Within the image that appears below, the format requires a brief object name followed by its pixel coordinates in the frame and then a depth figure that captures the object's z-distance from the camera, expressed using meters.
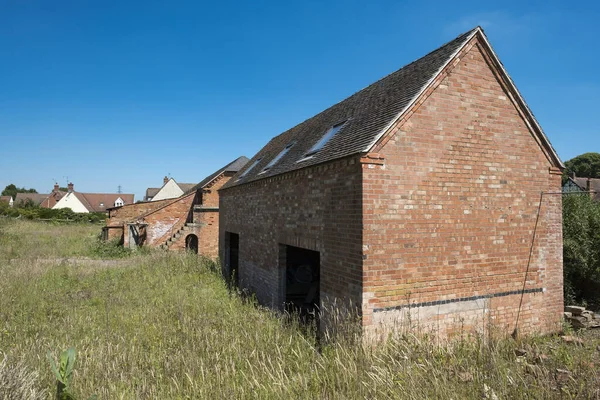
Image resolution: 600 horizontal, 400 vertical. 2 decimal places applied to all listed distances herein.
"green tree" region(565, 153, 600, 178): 60.62
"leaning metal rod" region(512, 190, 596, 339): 7.07
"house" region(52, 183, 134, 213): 66.62
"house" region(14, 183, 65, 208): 69.81
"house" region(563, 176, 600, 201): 40.97
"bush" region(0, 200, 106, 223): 44.03
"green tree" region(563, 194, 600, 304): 11.12
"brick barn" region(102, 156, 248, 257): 21.14
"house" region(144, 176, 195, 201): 48.84
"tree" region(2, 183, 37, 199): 108.00
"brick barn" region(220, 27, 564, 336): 6.05
